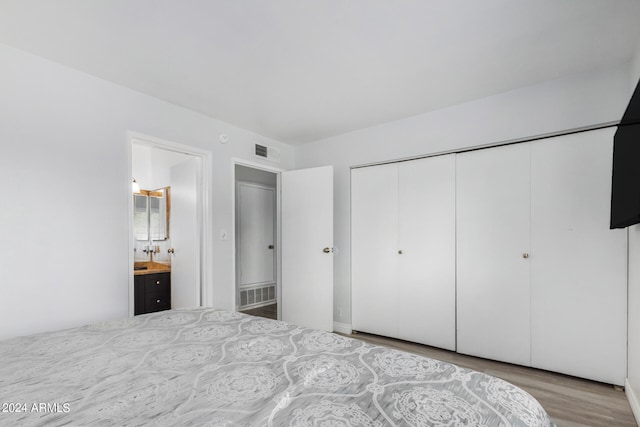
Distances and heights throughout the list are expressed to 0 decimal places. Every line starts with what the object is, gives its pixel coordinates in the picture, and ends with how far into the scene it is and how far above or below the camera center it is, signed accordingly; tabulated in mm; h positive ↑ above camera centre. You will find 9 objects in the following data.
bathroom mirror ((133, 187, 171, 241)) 4434 -3
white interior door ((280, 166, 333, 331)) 3809 -427
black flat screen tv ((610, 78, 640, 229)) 1516 +250
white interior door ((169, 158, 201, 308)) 3332 -262
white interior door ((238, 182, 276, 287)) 5062 -351
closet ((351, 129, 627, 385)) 2436 -397
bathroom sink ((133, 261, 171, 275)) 3925 -731
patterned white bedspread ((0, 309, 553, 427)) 929 -627
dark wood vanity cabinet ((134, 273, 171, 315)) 3848 -1015
